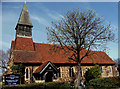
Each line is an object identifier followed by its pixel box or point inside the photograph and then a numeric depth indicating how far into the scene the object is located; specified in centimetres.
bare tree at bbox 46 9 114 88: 2061
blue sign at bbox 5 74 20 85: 1417
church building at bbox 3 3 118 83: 2358
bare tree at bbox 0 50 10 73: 3835
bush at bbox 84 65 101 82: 2728
